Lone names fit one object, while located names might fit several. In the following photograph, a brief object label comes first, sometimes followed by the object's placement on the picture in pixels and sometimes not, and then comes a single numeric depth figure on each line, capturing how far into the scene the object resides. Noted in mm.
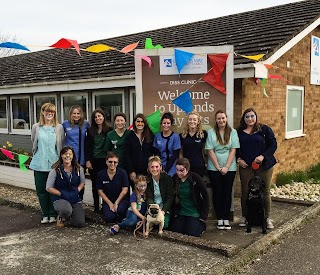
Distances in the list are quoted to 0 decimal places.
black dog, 5110
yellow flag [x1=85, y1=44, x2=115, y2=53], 5949
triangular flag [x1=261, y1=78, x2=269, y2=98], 7432
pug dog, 4898
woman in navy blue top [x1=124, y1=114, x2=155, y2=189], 5504
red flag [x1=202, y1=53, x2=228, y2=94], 5688
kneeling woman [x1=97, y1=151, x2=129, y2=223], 5539
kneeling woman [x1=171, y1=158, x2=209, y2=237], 5070
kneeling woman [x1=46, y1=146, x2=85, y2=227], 5496
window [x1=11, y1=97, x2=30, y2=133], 12383
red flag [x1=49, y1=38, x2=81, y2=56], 5586
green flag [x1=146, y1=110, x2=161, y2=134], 5898
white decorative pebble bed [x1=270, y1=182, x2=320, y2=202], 7452
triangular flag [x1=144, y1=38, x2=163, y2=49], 6367
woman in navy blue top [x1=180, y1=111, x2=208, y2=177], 5301
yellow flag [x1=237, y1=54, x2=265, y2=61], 6320
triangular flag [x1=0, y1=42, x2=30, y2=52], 5238
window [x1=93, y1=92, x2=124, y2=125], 9594
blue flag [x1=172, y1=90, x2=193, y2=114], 5797
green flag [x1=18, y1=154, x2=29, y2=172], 6949
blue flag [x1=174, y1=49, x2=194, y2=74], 5660
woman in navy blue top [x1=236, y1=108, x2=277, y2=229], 5262
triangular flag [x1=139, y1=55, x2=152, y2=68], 5832
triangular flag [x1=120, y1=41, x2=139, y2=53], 6402
